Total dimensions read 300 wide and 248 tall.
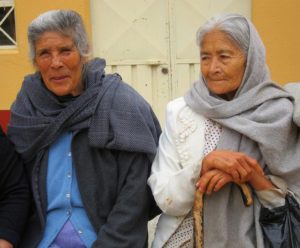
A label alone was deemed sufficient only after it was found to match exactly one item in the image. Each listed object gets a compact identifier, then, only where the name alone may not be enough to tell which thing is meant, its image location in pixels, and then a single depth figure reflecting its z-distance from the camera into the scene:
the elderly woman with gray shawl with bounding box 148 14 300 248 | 2.05
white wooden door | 4.51
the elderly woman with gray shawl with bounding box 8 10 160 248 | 2.27
